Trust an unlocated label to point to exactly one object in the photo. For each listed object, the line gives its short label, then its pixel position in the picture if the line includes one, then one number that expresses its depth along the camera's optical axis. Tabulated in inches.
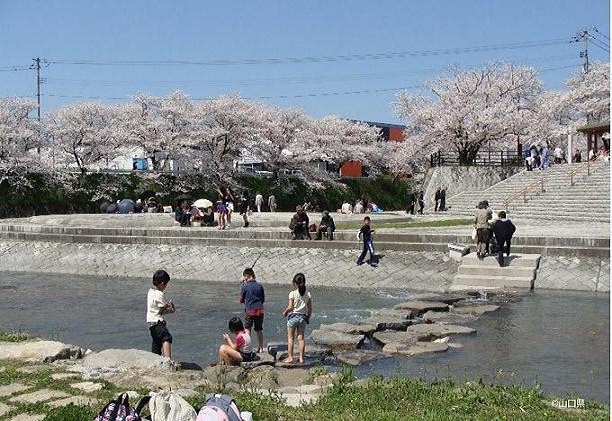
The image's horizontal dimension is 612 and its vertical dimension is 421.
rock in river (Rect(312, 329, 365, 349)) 514.9
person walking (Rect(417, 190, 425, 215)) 1600.6
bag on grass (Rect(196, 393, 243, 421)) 241.9
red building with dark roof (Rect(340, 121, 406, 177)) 2888.8
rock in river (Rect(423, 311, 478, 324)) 615.0
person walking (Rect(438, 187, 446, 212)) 1583.0
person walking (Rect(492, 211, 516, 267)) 816.9
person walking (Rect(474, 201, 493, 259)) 829.7
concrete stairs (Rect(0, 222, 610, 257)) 834.8
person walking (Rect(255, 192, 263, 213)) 1870.0
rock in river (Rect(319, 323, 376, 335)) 553.3
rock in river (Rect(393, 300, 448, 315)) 660.0
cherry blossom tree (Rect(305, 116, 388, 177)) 2481.5
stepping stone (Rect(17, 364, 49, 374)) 356.8
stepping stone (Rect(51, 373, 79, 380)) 338.6
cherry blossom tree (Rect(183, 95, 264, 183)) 2279.8
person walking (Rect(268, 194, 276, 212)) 2031.3
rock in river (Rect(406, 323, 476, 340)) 543.5
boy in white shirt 409.7
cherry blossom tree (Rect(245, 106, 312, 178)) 2359.7
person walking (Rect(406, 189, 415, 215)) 1699.1
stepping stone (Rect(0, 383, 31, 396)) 317.7
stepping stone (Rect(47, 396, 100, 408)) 294.4
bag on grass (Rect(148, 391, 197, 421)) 249.1
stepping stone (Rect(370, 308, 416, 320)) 626.3
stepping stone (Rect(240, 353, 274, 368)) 422.3
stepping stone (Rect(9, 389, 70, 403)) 304.7
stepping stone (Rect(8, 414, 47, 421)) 276.2
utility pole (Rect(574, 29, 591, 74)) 2611.2
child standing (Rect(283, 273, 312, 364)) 448.8
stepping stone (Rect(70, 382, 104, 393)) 317.4
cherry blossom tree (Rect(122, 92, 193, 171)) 2256.4
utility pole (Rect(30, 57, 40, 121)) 2603.8
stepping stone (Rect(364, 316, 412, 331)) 576.7
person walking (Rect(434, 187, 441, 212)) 1588.3
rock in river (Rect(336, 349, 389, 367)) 466.6
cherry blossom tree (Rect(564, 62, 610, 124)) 2161.7
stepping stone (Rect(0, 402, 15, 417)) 287.3
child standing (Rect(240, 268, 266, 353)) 479.8
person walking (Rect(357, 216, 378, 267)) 910.4
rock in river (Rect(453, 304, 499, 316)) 659.3
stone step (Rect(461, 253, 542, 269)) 826.8
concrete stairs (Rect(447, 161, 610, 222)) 1237.7
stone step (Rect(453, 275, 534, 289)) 802.2
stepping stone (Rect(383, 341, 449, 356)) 492.1
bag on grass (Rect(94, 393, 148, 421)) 240.8
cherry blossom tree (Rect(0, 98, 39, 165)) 2034.9
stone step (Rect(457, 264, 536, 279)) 814.5
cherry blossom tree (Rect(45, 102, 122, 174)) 2170.3
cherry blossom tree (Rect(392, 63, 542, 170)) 1908.6
